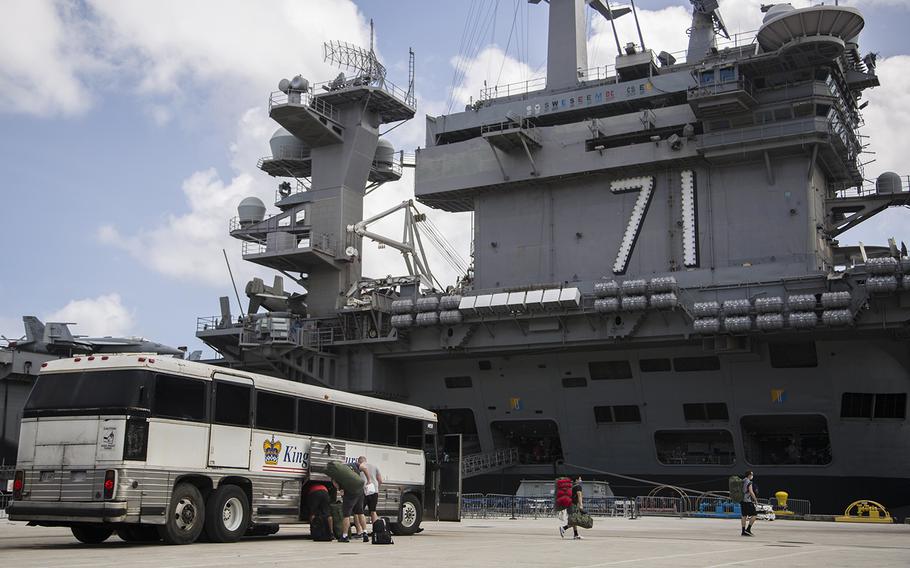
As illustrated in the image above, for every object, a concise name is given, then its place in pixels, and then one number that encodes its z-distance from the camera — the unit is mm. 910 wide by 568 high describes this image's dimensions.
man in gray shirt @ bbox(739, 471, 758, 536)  20750
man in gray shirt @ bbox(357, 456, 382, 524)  17516
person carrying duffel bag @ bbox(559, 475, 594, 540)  19094
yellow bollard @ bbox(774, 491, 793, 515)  34188
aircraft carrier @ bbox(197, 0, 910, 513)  34281
